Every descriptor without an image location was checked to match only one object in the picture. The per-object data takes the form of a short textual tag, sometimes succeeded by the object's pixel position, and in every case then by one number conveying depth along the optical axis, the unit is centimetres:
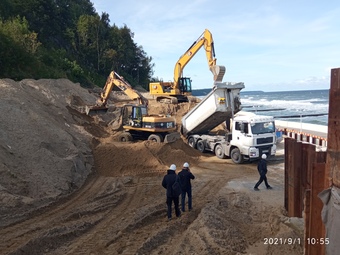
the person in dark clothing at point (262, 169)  1135
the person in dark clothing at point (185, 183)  934
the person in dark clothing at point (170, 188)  870
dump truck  1507
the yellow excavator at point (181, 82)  2294
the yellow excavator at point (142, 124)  1817
